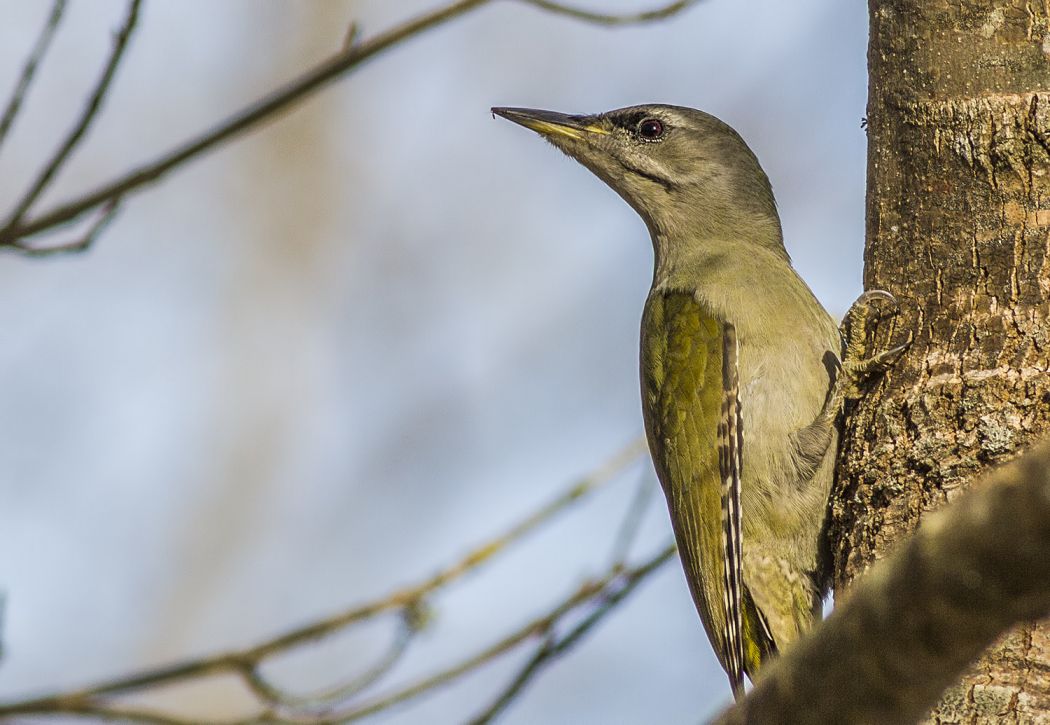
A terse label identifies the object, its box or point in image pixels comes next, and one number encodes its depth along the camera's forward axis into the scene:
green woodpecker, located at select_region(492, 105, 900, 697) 8.62
